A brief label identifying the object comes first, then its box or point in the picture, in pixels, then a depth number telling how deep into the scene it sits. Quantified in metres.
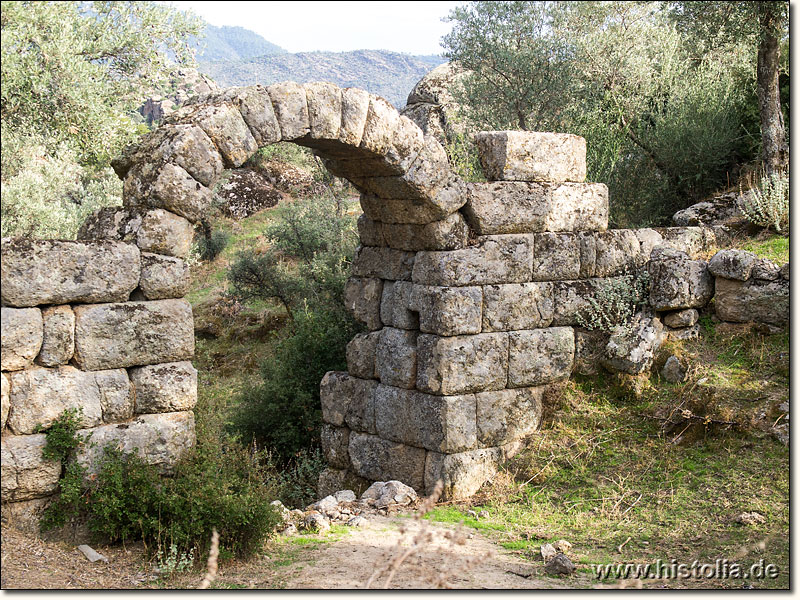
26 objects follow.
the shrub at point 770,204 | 9.73
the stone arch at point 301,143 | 6.59
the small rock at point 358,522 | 7.36
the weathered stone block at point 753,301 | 8.49
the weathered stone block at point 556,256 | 8.78
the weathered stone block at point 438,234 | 8.27
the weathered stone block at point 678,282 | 8.82
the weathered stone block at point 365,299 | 9.12
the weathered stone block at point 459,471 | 8.20
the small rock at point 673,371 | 8.57
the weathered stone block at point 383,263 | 8.81
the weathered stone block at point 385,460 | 8.46
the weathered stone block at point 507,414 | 8.43
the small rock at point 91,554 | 5.89
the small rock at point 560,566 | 6.25
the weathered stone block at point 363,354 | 9.03
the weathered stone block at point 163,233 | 6.48
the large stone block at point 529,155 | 8.59
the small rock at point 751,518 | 6.75
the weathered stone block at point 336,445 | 9.25
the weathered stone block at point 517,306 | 8.44
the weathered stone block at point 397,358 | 8.46
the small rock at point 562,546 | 6.74
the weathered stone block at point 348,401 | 8.95
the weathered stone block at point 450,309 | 8.16
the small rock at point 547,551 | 6.57
